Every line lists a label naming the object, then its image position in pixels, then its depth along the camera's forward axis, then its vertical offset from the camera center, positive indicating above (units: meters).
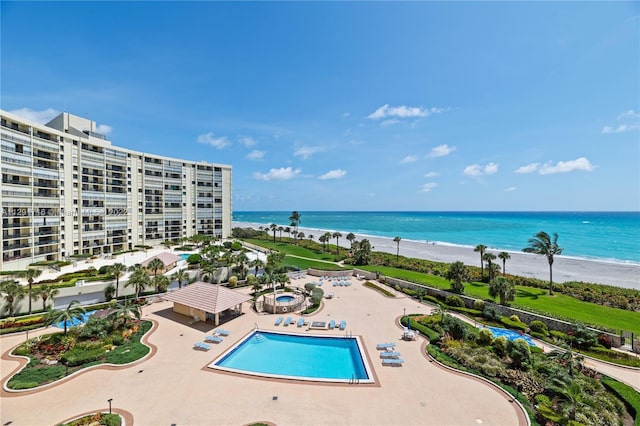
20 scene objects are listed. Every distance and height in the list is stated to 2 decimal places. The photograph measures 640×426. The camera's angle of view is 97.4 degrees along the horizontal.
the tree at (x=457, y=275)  32.28 -7.23
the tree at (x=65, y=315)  20.14 -7.44
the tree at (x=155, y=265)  34.69 -6.29
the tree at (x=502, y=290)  28.17 -7.83
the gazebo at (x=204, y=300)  24.62 -7.91
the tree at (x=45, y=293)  26.26 -7.34
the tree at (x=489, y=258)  40.65 -6.63
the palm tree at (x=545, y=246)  38.37 -4.68
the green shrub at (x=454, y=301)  29.97 -9.45
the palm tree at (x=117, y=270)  29.45 -5.94
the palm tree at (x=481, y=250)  43.08 -6.27
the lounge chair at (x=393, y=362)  18.17 -9.66
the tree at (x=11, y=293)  24.22 -6.88
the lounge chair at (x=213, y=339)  21.30 -9.56
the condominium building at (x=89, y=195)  38.16 +3.68
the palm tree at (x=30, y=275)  25.39 -5.55
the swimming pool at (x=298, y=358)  17.30 -9.98
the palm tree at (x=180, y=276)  31.86 -7.22
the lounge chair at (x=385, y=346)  20.33 -9.64
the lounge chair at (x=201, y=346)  20.00 -9.48
